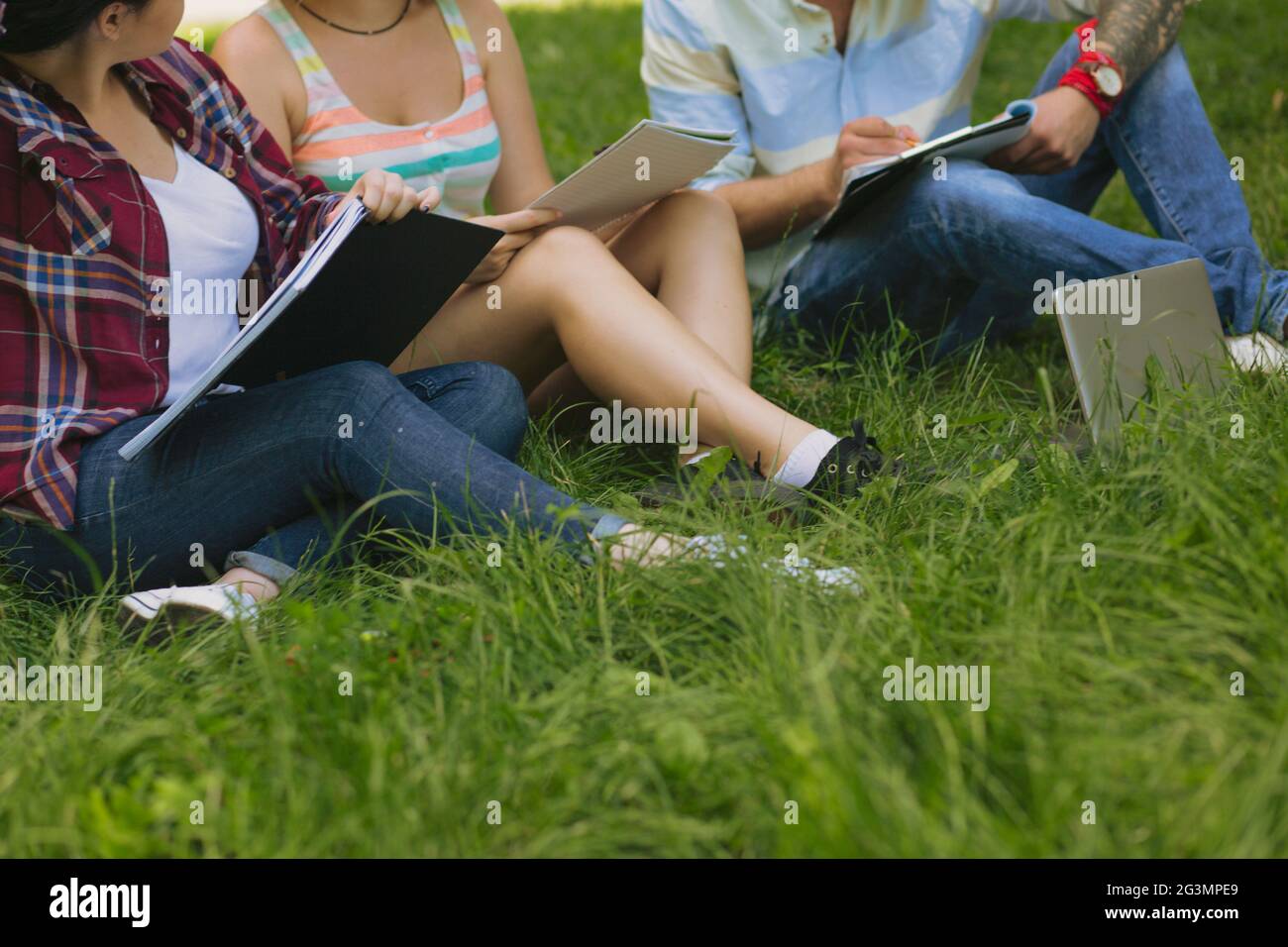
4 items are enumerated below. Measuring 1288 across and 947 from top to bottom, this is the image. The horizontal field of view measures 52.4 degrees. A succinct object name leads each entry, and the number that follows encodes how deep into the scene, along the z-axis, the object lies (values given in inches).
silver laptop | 85.5
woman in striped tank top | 84.9
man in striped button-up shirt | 100.8
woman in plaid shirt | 72.1
